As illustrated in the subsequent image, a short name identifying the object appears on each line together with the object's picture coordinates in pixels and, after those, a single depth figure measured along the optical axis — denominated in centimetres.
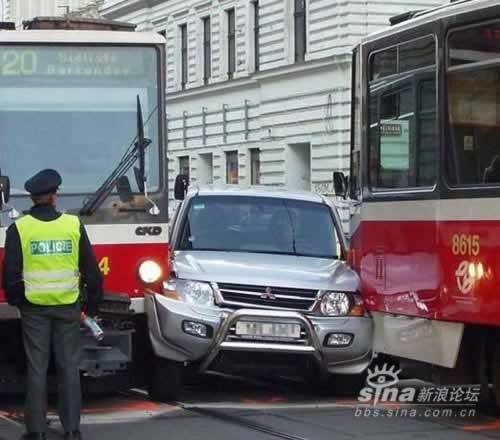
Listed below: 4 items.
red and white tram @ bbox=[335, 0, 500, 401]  1048
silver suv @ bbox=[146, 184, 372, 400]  1184
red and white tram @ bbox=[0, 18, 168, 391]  1184
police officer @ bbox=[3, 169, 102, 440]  975
